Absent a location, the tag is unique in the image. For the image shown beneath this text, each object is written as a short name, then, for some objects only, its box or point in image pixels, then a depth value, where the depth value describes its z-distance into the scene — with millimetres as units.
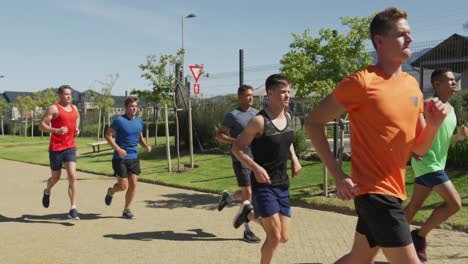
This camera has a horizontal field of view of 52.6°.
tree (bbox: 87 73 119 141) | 30673
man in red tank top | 7273
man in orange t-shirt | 2596
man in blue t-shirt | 7273
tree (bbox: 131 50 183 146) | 14040
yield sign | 12828
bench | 19591
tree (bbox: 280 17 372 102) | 7980
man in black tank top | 4215
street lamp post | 12697
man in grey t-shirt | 6047
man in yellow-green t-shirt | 4508
